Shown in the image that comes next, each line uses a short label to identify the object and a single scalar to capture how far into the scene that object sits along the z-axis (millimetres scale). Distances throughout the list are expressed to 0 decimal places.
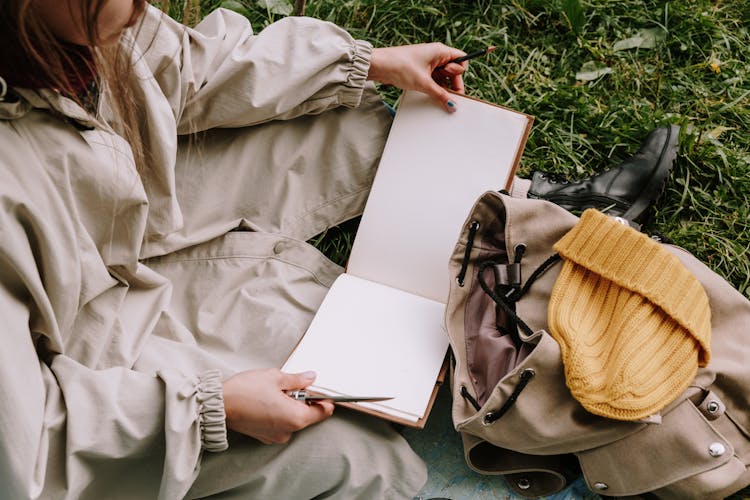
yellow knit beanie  1130
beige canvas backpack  1180
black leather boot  1661
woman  954
